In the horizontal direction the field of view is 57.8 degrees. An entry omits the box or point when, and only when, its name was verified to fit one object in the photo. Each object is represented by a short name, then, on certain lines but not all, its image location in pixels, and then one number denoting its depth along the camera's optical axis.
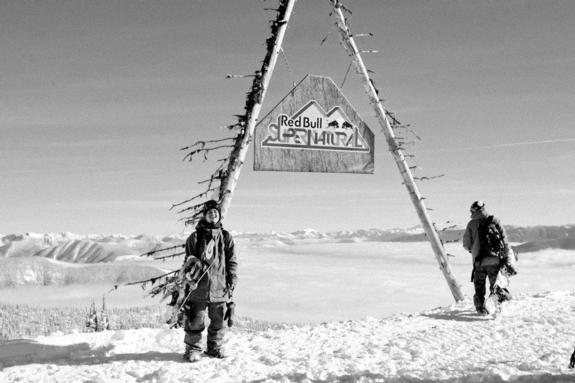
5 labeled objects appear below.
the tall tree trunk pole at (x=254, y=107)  8.10
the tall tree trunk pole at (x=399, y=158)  10.57
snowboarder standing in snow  6.57
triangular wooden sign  9.08
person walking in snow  9.30
